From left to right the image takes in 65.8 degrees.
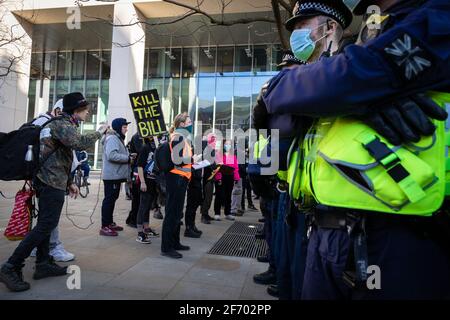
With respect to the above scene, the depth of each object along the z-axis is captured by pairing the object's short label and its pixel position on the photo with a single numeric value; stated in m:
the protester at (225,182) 8.80
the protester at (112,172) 6.26
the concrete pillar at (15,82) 15.25
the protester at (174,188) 5.04
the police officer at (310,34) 1.87
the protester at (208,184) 8.16
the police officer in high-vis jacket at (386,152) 1.16
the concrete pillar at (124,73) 14.83
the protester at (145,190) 5.97
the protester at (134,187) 7.09
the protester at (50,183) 3.72
